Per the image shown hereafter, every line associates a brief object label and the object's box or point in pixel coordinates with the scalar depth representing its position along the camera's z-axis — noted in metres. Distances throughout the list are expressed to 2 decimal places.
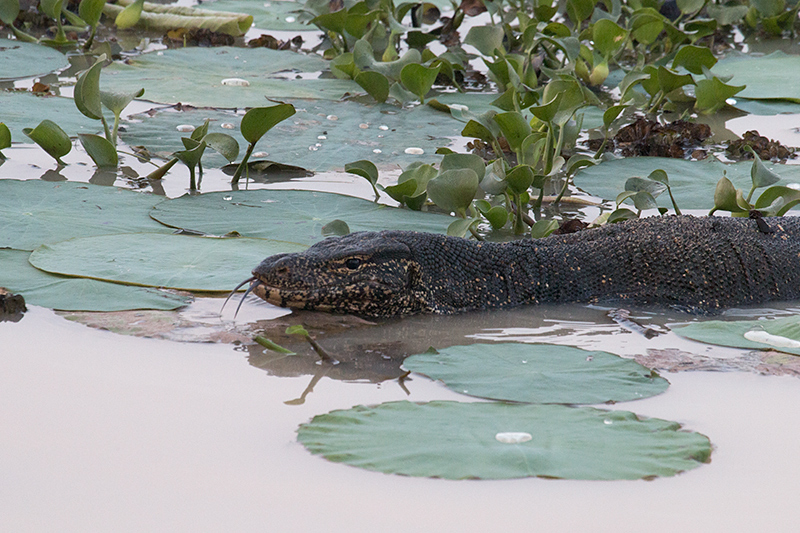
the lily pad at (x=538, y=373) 7.57
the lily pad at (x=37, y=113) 14.34
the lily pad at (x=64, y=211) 10.70
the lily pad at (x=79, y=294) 9.21
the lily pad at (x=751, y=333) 8.81
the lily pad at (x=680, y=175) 12.82
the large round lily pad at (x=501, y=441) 6.24
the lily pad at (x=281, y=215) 11.25
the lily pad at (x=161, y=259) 9.70
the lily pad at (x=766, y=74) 17.67
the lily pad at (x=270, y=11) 23.50
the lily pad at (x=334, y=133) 14.25
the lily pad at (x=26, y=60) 17.86
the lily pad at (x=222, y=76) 16.77
